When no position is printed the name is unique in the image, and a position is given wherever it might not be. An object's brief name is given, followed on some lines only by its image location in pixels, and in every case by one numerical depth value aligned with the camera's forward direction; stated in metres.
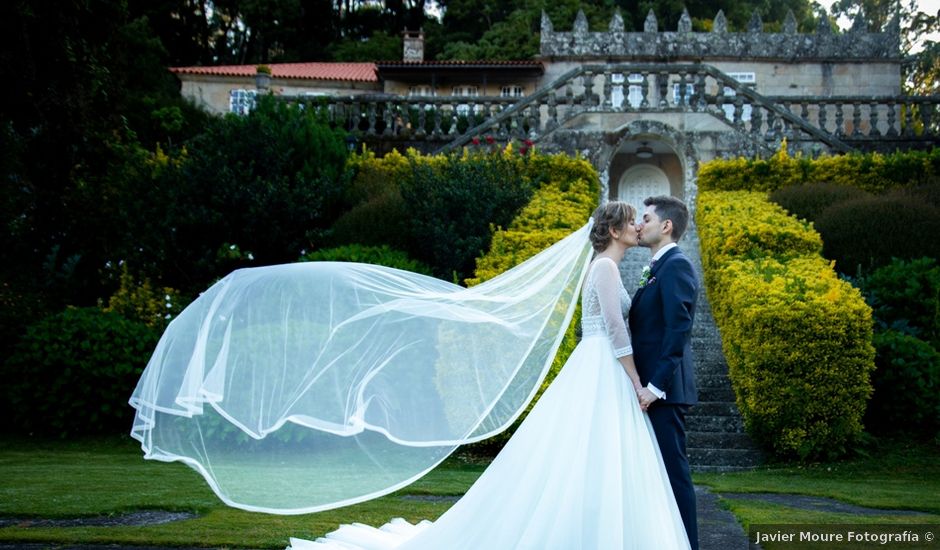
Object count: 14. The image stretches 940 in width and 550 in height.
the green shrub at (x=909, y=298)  14.12
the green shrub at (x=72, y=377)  13.58
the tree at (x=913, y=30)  42.09
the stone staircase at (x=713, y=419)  12.03
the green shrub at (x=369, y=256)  14.97
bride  5.86
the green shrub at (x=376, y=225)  17.17
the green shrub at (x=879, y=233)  16.28
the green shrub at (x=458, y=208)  16.25
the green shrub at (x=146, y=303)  15.40
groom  5.98
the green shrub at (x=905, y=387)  12.56
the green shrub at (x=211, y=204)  16.45
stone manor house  21.92
